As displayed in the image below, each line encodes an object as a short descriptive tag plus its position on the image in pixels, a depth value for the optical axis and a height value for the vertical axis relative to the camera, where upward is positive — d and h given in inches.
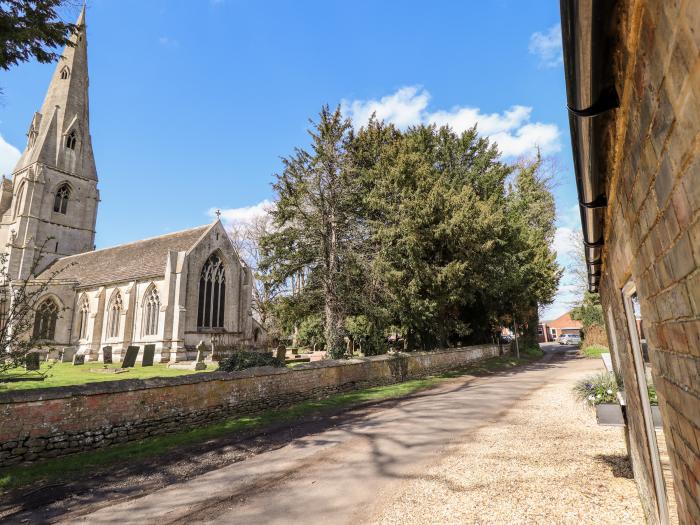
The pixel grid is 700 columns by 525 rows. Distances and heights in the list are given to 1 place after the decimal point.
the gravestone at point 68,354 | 1129.8 -6.8
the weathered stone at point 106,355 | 1081.4 -12.2
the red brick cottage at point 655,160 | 42.4 +25.5
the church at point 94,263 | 1120.8 +286.4
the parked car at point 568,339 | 2092.2 -21.7
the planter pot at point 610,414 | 193.6 -40.5
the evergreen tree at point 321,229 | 702.5 +212.1
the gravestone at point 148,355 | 963.3 -14.6
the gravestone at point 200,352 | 944.3 -11.3
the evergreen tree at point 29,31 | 258.1 +221.9
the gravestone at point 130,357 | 850.1 -16.0
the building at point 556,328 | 2719.2 +57.5
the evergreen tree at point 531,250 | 986.2 +230.2
